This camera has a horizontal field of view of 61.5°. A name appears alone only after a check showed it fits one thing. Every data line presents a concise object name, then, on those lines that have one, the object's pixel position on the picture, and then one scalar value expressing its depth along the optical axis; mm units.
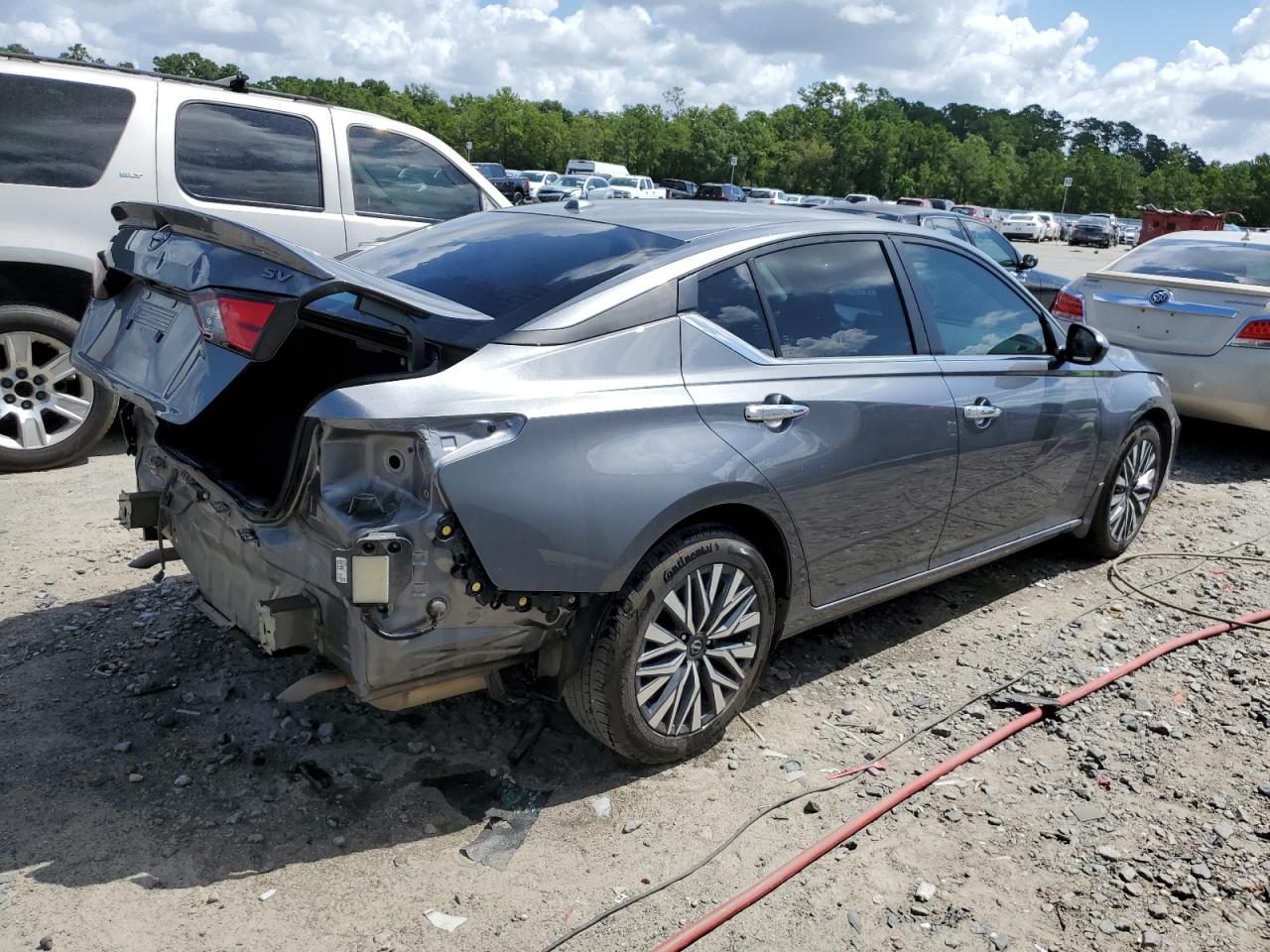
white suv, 6004
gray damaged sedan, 2773
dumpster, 36219
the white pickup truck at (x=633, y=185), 43450
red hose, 2789
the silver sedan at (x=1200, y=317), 7574
